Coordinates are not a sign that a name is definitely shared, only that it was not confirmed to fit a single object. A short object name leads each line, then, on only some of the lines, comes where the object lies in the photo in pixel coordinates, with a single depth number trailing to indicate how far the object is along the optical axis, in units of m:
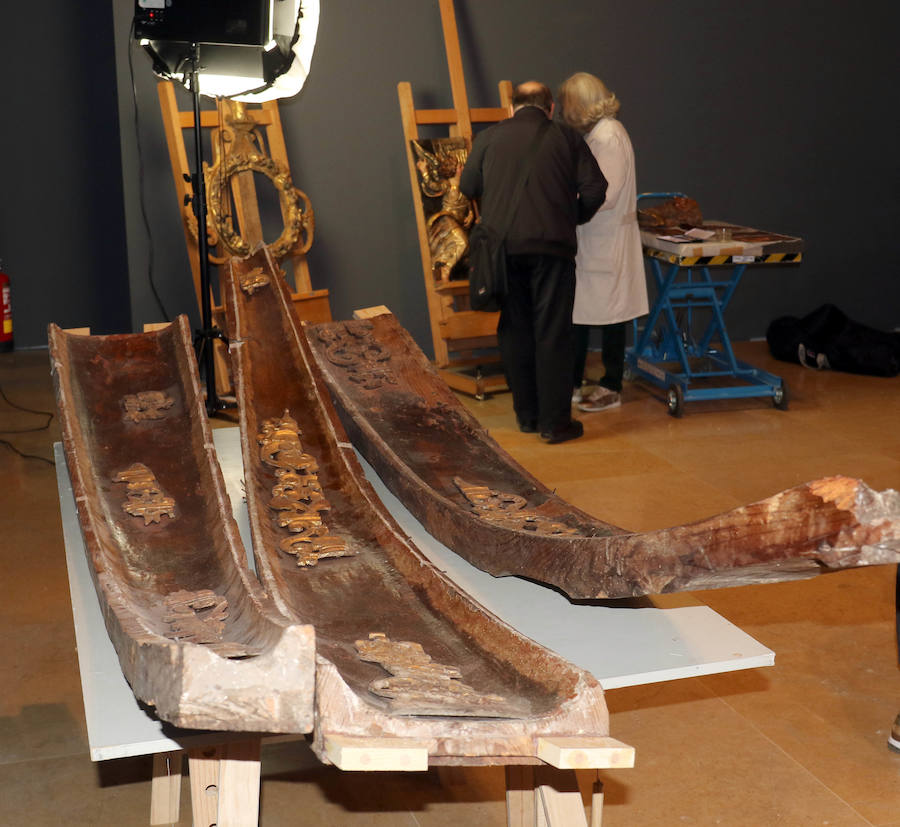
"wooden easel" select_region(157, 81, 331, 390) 5.98
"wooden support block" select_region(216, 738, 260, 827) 2.00
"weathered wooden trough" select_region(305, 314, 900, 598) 1.77
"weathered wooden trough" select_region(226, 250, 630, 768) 1.75
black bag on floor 7.07
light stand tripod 5.09
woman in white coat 5.75
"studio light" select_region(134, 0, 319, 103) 4.65
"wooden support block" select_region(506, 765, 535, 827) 2.47
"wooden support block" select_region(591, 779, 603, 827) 2.39
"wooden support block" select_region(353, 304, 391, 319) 4.07
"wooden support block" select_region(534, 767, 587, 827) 2.07
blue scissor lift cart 5.90
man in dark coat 5.26
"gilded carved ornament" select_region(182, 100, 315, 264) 5.95
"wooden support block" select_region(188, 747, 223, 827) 2.35
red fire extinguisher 7.20
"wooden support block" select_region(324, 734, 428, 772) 1.66
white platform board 1.92
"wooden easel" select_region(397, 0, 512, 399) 6.41
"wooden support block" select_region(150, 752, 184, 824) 2.69
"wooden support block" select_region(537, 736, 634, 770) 1.70
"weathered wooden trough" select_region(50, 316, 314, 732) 1.61
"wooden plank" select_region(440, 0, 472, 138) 6.58
